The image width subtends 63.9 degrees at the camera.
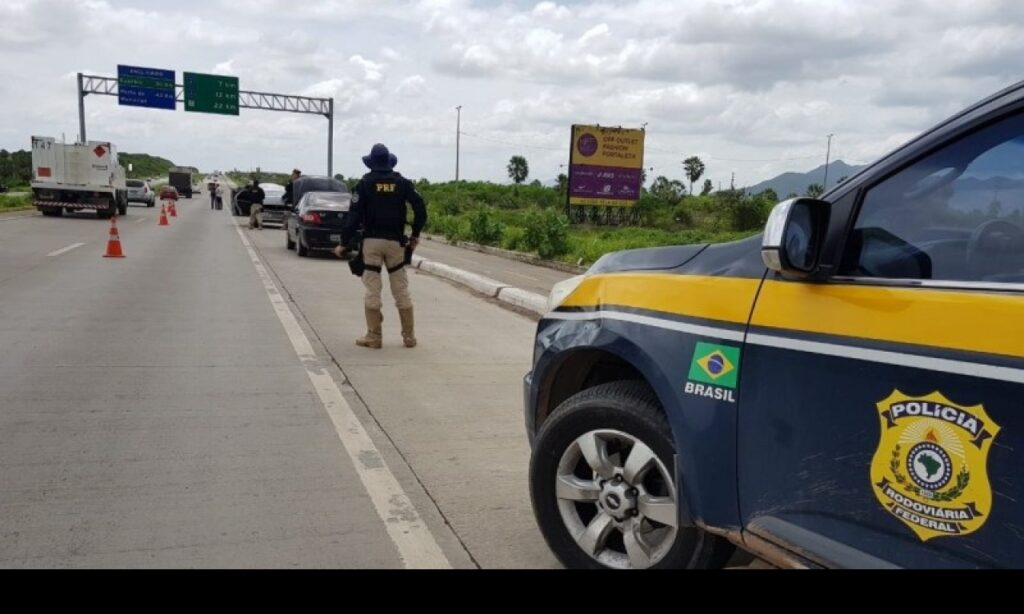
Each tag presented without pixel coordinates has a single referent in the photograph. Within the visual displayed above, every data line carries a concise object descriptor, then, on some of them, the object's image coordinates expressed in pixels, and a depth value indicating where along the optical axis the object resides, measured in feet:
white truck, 101.55
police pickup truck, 6.71
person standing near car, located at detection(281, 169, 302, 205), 75.96
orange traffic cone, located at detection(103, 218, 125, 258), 55.72
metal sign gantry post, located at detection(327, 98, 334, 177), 163.32
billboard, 101.19
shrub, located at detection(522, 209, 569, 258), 69.41
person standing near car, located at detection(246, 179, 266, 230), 95.86
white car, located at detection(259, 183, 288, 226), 98.79
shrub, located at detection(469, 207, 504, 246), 86.94
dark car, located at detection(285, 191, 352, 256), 60.80
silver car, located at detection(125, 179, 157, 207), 162.30
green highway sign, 151.23
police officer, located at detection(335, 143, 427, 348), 26.58
